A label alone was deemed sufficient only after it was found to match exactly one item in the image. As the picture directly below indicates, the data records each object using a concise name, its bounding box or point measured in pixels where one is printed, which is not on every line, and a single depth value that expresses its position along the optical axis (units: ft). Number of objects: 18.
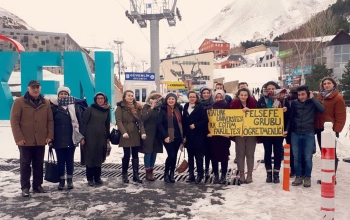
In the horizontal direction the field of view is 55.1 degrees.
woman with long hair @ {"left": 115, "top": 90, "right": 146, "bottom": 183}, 22.07
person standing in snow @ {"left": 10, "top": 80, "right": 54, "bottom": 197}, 19.22
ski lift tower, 68.08
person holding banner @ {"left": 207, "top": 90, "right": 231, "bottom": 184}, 21.93
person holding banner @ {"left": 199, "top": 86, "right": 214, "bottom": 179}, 22.62
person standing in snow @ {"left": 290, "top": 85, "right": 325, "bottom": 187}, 20.62
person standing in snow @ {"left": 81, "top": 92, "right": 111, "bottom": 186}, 21.38
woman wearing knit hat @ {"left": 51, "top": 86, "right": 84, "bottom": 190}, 20.49
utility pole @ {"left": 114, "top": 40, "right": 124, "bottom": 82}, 157.64
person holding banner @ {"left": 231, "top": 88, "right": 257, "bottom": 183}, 22.08
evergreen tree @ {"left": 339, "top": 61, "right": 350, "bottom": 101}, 82.23
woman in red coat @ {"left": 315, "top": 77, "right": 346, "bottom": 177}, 20.94
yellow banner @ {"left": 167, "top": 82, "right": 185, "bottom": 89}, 113.19
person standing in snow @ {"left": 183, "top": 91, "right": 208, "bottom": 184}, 21.79
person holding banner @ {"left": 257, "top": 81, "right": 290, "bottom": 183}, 21.70
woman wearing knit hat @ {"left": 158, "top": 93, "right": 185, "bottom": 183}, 21.90
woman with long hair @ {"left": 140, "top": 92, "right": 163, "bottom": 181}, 22.25
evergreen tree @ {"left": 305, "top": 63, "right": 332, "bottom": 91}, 95.96
